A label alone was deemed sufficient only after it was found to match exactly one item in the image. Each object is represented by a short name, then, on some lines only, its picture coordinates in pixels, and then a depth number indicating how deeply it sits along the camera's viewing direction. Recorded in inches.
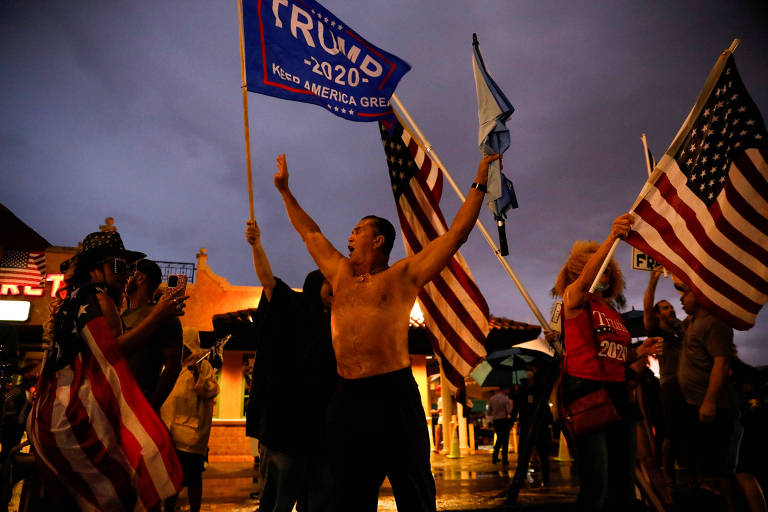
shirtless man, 89.2
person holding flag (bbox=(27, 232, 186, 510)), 100.0
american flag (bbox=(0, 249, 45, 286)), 793.6
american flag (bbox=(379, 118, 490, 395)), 199.5
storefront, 563.2
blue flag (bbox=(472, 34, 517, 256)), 174.1
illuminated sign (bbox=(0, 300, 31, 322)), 740.0
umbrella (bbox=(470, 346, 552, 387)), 546.0
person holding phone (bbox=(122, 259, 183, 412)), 130.5
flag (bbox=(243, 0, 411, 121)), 173.6
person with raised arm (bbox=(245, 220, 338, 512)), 126.6
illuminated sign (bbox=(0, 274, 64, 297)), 783.1
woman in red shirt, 131.2
